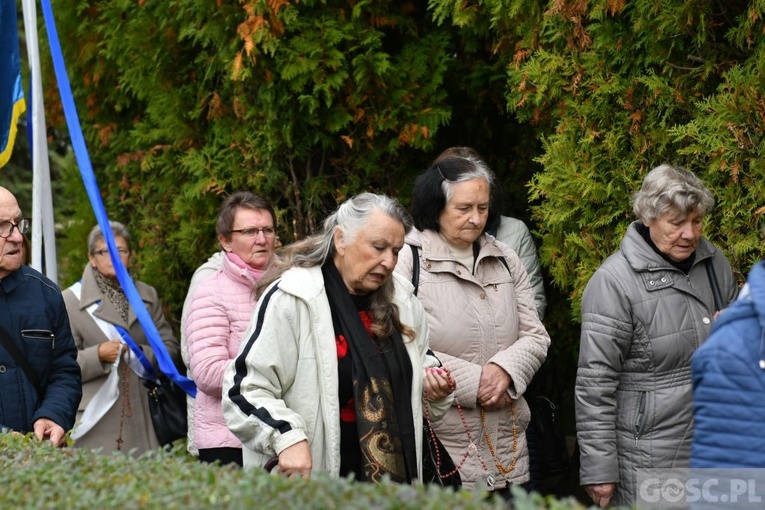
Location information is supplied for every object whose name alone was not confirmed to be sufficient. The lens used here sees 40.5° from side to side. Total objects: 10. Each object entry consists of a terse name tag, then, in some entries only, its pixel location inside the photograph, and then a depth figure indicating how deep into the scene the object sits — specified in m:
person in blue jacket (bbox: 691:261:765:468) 3.01
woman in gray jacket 4.51
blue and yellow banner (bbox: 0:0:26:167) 6.62
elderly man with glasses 4.80
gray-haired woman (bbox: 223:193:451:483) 3.95
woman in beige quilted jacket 4.91
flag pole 6.44
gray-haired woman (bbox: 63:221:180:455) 6.64
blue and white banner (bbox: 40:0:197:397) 6.11
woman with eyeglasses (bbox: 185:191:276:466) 5.23
